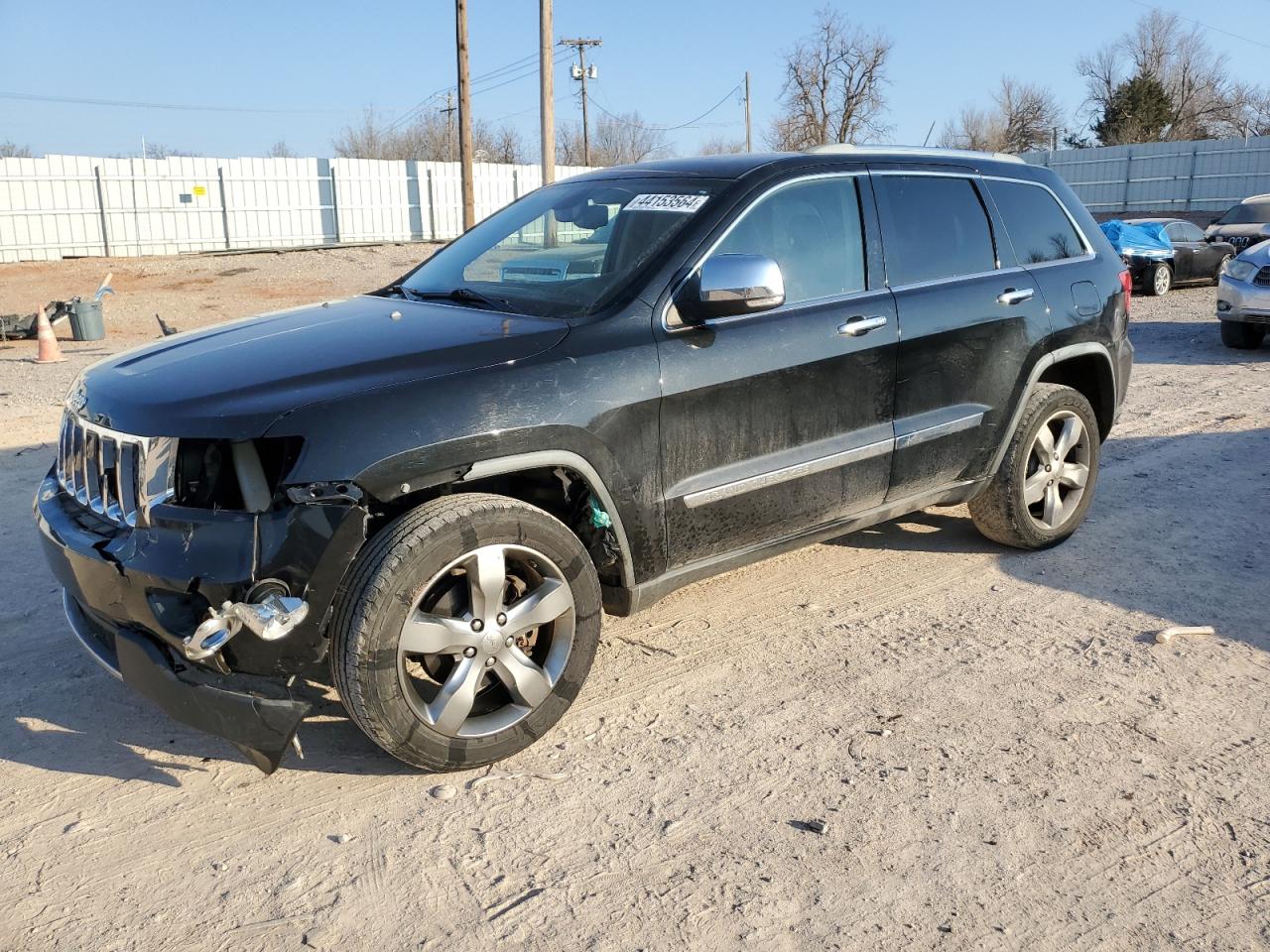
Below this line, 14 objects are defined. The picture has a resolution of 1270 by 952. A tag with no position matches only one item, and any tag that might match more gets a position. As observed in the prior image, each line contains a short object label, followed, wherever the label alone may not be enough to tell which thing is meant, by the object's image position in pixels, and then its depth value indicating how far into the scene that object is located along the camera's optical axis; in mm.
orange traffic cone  12422
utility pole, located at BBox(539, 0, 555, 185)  19609
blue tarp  17500
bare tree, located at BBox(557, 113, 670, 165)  69125
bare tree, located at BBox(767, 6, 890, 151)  53062
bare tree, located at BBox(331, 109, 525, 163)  70500
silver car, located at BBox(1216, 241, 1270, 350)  11133
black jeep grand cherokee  2988
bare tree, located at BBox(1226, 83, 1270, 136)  58625
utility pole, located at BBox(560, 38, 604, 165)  57969
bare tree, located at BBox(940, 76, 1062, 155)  61188
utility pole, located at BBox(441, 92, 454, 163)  69412
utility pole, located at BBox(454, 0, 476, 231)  23906
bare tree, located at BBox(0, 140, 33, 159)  51188
